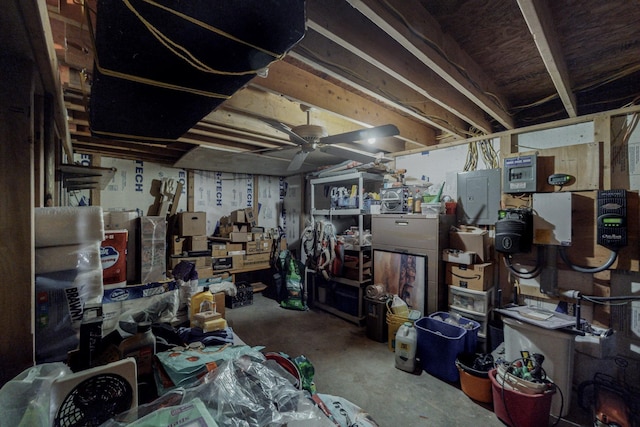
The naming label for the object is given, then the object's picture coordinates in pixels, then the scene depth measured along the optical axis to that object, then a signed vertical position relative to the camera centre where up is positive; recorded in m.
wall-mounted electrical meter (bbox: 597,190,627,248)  2.02 -0.05
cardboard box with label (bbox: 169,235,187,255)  4.11 -0.54
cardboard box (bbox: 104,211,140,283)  3.20 -0.24
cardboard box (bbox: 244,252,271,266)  4.64 -0.85
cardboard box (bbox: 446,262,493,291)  2.61 -0.65
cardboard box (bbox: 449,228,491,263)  2.70 -0.32
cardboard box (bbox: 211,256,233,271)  4.33 -0.87
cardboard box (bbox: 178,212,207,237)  4.14 -0.22
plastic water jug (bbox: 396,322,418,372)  2.48 -1.29
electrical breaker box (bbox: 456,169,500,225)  2.82 +0.16
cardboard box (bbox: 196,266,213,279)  4.06 -0.95
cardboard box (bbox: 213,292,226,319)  2.64 -0.90
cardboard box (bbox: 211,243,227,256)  4.34 -0.64
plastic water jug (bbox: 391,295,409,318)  2.89 -1.06
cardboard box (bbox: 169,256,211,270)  4.02 -0.77
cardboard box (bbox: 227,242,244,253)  4.48 -0.62
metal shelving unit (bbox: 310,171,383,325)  3.59 -0.72
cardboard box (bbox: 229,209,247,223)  4.85 -0.11
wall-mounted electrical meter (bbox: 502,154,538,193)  2.44 +0.36
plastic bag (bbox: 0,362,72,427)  0.74 -0.56
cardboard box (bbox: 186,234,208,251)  4.18 -0.52
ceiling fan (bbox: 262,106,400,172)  2.07 +0.64
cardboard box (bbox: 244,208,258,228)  4.88 -0.12
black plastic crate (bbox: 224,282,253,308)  4.22 -1.41
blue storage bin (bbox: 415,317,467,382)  2.32 -1.22
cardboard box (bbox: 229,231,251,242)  4.51 -0.45
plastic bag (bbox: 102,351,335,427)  0.88 -0.68
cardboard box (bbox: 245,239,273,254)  4.67 -0.64
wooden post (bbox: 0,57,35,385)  1.12 -0.03
